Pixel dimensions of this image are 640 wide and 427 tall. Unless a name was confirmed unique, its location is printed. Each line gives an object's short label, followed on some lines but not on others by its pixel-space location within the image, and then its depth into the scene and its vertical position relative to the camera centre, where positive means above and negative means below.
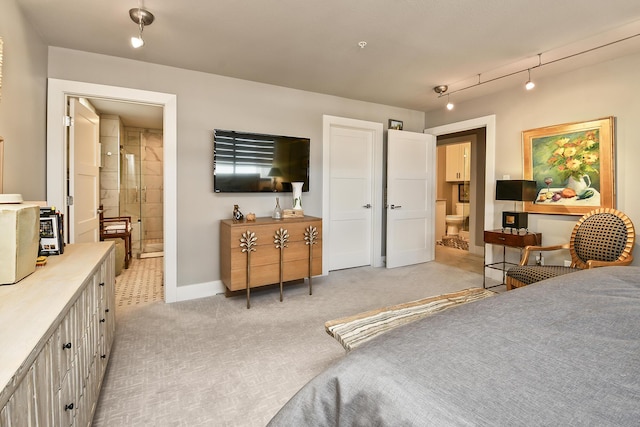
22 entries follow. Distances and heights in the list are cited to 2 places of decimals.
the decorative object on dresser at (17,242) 1.20 -0.13
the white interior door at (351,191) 4.33 +0.27
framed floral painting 3.05 +0.46
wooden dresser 3.08 -0.46
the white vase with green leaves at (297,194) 3.69 +0.18
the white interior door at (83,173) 2.96 +0.38
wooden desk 3.38 -0.34
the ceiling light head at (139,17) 2.21 +1.40
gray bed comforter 0.57 -0.36
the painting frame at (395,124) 4.75 +1.32
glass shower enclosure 5.80 +0.44
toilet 7.36 -0.30
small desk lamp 3.35 +0.16
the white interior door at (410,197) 4.61 +0.18
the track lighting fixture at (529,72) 2.67 +1.46
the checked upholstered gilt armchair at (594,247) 2.66 -0.34
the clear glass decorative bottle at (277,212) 3.56 -0.03
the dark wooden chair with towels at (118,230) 4.49 -0.30
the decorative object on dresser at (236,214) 3.38 -0.05
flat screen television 3.40 +0.55
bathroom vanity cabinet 6.87 +1.08
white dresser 0.72 -0.40
